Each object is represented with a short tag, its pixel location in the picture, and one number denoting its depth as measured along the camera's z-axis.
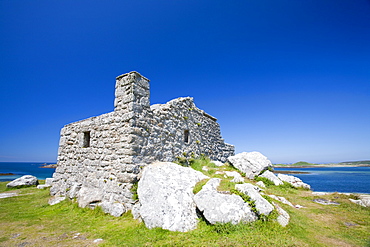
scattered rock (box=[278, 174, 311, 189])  10.25
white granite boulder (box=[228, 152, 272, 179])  10.82
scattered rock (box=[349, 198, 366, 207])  6.98
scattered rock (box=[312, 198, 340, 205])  7.32
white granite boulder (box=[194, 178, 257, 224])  4.86
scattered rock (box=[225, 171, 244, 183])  9.71
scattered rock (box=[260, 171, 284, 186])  10.06
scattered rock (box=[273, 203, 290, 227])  4.87
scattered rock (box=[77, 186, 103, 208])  7.73
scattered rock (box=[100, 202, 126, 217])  6.82
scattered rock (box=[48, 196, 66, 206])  8.97
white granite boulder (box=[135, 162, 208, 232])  5.31
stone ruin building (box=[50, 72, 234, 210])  7.58
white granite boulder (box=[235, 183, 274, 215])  5.02
